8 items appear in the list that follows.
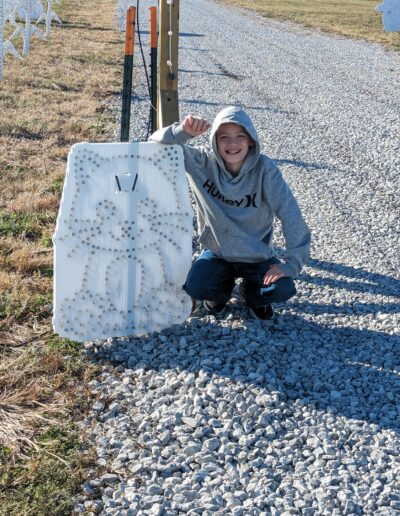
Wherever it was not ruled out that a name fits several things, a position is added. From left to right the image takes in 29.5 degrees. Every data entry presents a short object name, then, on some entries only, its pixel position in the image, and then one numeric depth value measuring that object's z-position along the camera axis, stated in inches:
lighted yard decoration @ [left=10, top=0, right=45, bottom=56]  608.7
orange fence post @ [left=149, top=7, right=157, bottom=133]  222.2
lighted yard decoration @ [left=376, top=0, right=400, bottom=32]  917.9
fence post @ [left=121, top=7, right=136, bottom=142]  194.7
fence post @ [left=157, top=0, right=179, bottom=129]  203.6
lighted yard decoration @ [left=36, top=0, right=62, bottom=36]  755.4
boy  168.7
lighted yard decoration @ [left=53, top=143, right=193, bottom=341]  165.2
